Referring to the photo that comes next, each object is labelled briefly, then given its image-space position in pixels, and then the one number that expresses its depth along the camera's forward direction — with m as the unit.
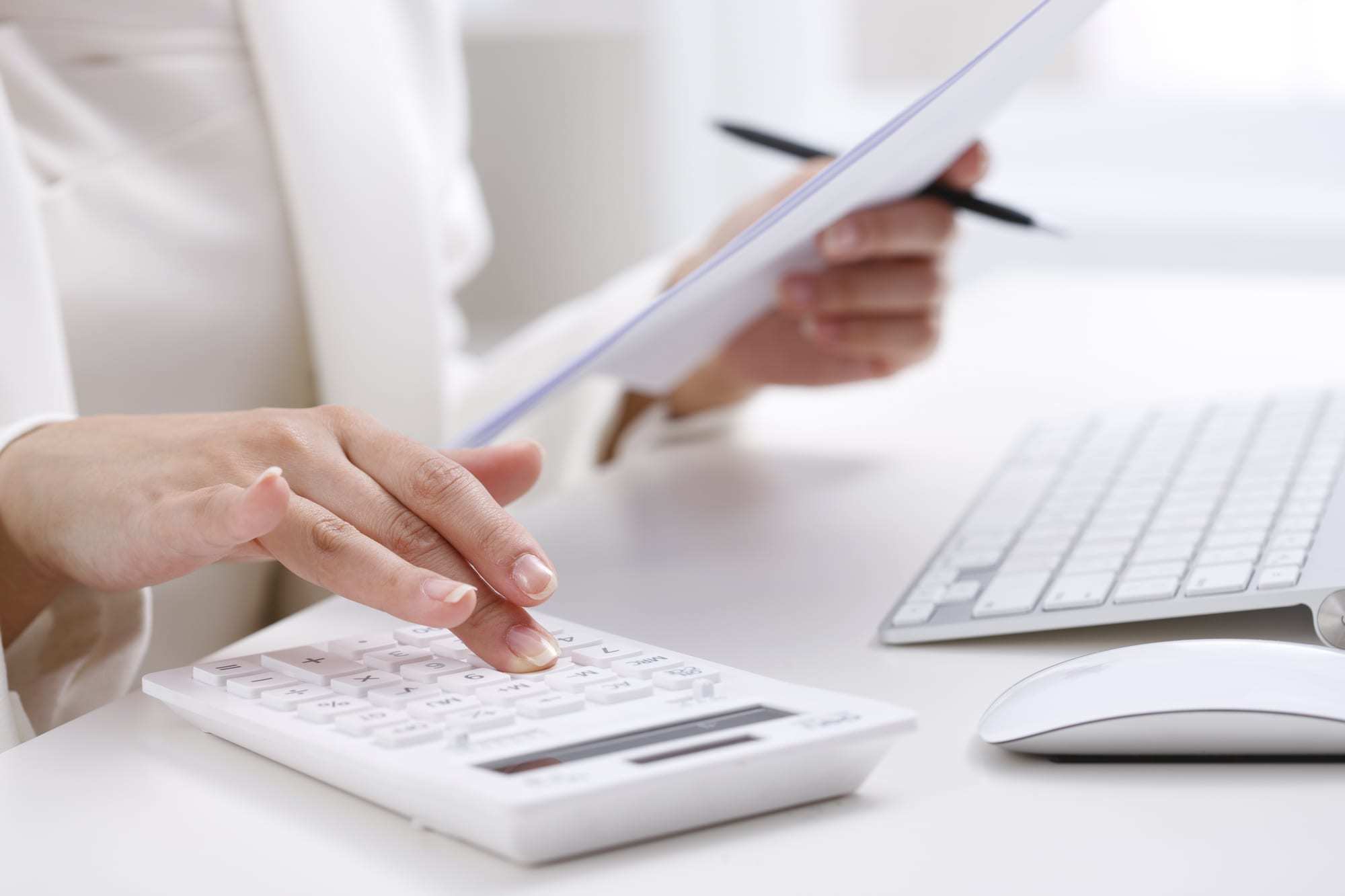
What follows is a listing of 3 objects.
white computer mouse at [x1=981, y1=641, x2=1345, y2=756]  0.90
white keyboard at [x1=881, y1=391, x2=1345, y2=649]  1.00
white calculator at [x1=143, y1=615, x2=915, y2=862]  0.87
